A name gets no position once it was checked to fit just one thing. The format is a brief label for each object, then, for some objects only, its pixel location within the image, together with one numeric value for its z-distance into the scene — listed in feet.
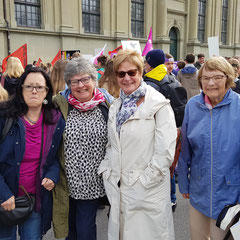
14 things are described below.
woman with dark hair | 7.04
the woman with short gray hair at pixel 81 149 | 7.91
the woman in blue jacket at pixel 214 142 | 6.72
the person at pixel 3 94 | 10.46
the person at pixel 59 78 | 13.89
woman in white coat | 7.05
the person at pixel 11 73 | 17.82
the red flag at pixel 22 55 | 25.15
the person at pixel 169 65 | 18.04
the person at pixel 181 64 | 26.63
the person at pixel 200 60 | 30.21
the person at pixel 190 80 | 21.63
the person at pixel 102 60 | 20.42
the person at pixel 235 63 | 17.18
